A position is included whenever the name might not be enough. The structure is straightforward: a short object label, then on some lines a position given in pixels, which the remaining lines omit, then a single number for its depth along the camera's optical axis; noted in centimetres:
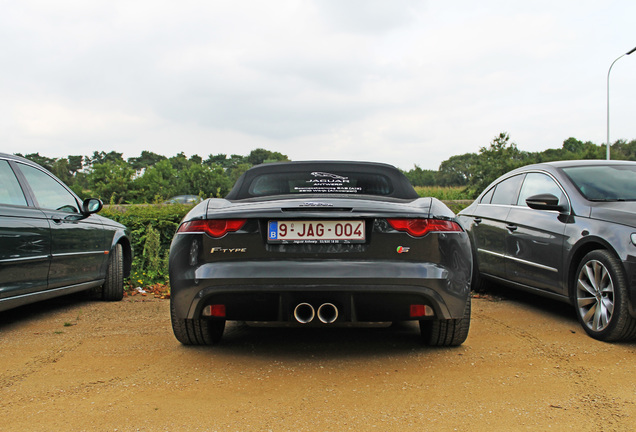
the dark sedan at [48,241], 502
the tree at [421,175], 7125
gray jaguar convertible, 365
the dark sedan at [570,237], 446
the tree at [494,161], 3272
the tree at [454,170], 9046
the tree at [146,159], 8562
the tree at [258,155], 9306
